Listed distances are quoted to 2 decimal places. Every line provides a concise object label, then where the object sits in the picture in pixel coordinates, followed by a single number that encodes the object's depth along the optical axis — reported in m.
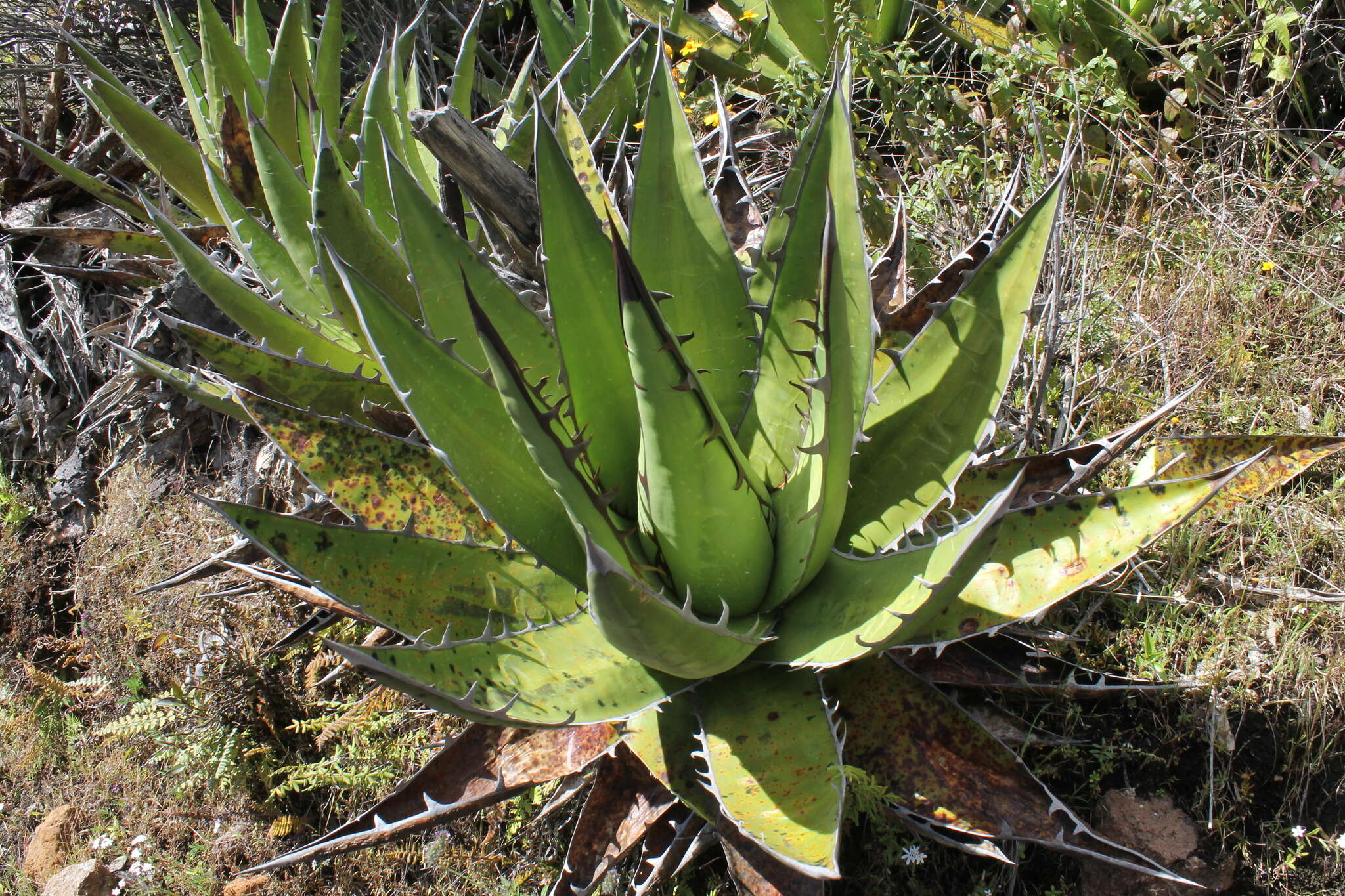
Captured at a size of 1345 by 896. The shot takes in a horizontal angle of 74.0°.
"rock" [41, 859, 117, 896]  2.36
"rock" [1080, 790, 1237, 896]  1.56
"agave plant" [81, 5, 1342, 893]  1.21
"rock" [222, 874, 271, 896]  2.22
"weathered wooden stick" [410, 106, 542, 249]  1.73
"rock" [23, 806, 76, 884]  2.62
